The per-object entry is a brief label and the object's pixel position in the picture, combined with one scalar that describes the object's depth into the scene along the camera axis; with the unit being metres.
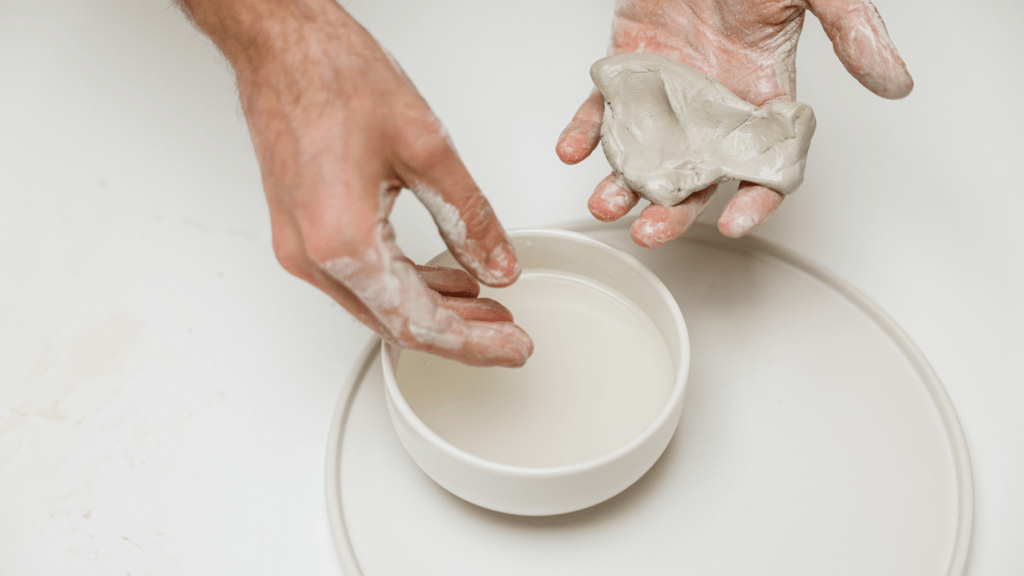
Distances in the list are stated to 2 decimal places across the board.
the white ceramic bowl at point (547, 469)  0.76
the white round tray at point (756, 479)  0.87
